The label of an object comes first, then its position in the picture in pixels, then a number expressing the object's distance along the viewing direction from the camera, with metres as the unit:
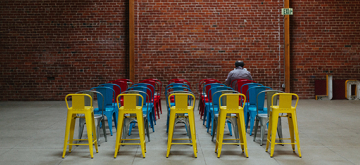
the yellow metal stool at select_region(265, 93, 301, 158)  4.00
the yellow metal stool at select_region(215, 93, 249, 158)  3.98
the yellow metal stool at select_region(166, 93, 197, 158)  4.01
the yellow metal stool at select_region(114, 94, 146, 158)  4.00
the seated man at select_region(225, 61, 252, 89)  7.68
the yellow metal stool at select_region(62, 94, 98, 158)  4.00
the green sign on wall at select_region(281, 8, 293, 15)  10.42
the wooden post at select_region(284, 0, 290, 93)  10.42
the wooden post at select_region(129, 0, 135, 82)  10.40
